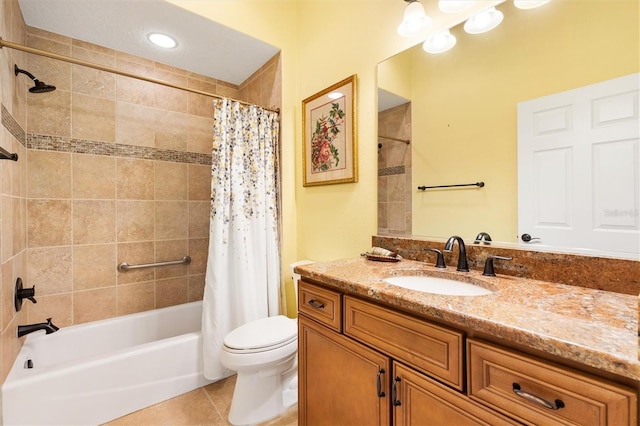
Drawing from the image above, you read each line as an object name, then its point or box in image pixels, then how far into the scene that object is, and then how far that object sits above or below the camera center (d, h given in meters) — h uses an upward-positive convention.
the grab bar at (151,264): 2.14 -0.43
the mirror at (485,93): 0.93 +0.48
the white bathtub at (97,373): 1.34 -0.91
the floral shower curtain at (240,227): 1.82 -0.12
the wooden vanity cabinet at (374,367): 0.71 -0.49
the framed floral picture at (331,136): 1.70 +0.49
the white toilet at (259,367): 1.43 -0.84
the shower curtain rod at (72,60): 1.32 +0.83
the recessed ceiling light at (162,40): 1.92 +1.22
